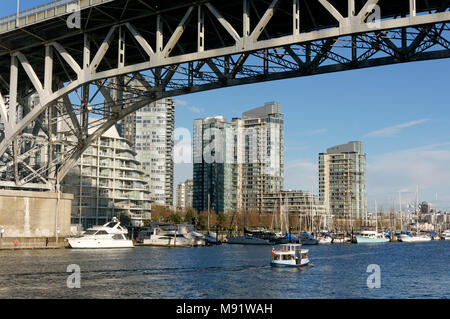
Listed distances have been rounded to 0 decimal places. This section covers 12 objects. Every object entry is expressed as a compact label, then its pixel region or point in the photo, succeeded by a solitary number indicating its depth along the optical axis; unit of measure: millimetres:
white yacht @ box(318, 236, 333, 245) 123850
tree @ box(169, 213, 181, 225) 130000
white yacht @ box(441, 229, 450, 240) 187250
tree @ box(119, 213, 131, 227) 111938
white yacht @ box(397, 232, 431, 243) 152375
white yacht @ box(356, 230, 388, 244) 131750
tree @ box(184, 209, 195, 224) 137500
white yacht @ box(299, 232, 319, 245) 115938
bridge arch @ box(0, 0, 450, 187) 33156
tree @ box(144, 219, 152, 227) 118900
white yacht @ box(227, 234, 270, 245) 107062
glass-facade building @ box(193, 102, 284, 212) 196875
